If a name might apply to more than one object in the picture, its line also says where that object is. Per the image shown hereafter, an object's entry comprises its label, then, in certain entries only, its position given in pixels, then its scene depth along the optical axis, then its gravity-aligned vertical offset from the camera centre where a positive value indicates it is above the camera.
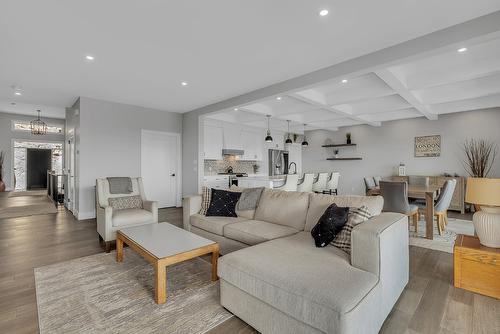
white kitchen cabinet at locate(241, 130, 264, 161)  8.07 +0.73
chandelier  8.04 +1.36
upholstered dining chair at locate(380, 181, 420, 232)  3.84 -0.51
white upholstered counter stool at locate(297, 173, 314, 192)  6.51 -0.45
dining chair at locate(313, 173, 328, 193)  7.31 -0.51
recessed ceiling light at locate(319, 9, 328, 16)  2.23 +1.40
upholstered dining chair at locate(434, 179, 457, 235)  3.97 -0.60
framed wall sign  6.58 +0.52
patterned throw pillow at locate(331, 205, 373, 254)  2.05 -0.52
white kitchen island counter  5.75 -0.38
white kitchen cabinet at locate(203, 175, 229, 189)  6.84 -0.42
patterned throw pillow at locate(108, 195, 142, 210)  3.84 -0.56
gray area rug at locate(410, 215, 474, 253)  3.44 -1.11
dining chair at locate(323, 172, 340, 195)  7.80 -0.56
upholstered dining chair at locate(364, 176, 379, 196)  4.60 -0.44
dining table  3.77 -0.61
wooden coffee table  2.06 -0.75
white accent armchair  3.38 -0.69
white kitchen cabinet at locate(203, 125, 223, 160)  6.95 +0.71
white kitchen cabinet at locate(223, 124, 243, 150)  7.46 +0.90
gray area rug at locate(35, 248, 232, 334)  1.80 -1.13
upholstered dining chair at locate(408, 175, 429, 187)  5.53 -0.35
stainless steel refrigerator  8.91 +0.15
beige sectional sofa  1.39 -0.73
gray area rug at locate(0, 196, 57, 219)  5.41 -1.00
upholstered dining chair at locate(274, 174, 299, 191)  5.77 -0.40
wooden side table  2.17 -0.93
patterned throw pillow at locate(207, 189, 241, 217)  3.39 -0.51
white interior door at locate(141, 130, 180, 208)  6.08 +0.01
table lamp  2.14 -0.39
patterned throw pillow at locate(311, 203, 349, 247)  2.13 -0.53
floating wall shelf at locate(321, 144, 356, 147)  8.44 +0.71
